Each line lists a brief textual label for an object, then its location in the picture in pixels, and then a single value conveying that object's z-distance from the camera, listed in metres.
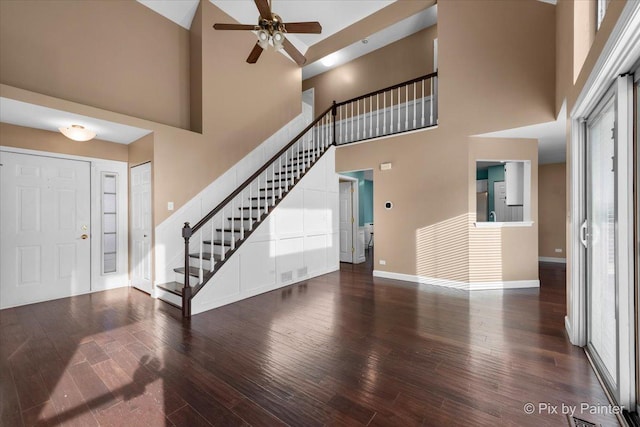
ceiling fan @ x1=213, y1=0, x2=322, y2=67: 2.96
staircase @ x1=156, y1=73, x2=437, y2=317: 3.88
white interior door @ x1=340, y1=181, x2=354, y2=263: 7.03
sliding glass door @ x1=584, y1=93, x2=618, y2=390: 2.00
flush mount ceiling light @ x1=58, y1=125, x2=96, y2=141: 3.73
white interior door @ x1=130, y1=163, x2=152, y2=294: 4.44
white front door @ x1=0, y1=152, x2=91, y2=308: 3.82
